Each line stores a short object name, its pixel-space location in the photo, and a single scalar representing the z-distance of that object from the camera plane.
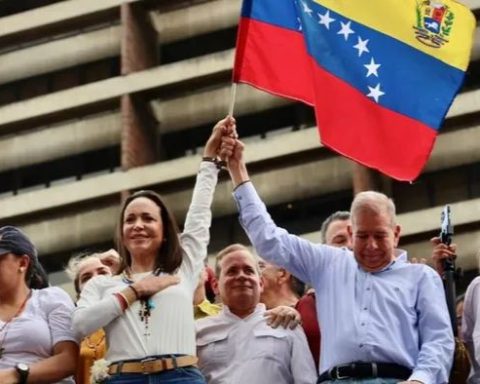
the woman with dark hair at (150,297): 10.34
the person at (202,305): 12.56
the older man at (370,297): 10.38
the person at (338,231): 13.23
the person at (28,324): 10.56
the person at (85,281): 11.68
